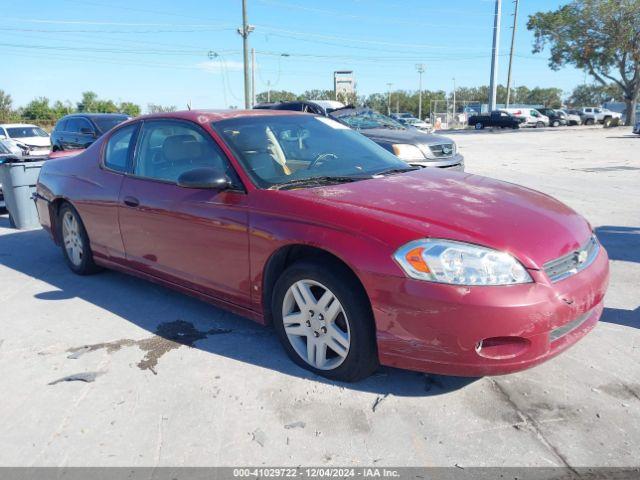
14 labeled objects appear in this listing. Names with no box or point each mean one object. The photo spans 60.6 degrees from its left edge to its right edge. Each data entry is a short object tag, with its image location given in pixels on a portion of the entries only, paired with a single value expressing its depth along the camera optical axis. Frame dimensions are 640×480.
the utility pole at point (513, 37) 56.19
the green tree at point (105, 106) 52.53
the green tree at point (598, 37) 40.00
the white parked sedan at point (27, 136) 18.20
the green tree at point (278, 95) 75.44
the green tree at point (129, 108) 55.52
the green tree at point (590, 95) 92.62
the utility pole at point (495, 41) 42.06
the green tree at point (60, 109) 49.81
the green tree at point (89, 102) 47.04
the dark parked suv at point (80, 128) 13.81
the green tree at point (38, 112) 49.16
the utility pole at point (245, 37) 28.91
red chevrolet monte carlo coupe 2.72
